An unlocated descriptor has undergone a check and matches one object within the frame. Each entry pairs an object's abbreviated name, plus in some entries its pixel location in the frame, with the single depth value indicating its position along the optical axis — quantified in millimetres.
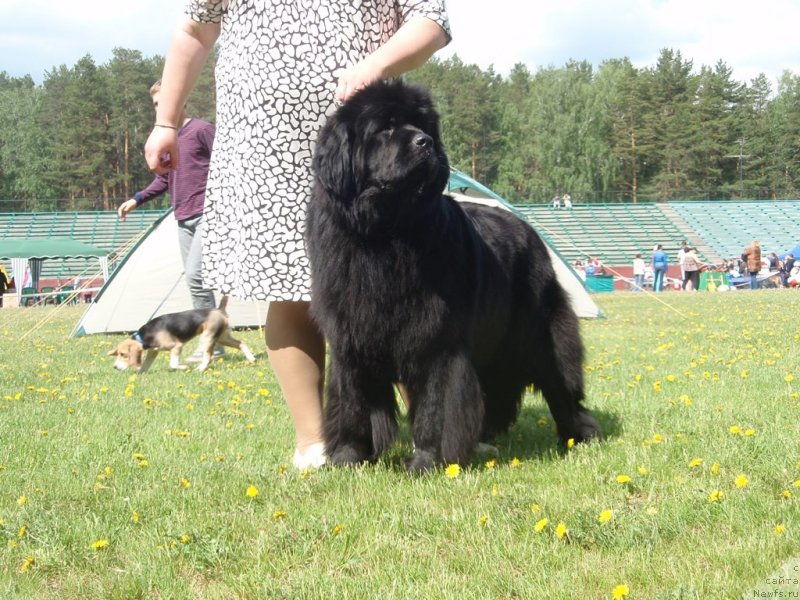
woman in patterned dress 3441
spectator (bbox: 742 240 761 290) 31609
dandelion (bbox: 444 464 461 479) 3263
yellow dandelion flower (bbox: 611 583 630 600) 2018
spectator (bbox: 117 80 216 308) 7961
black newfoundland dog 3094
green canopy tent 26094
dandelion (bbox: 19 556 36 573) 2438
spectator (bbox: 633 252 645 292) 32969
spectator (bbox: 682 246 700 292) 30359
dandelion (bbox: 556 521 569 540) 2496
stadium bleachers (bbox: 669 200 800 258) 44531
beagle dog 8500
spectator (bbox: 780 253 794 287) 33062
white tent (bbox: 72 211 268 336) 12008
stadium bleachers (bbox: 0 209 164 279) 42462
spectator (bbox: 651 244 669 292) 30752
